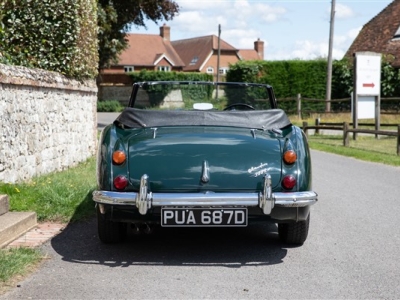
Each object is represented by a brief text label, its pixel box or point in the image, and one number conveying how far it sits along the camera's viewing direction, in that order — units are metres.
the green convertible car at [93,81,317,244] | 5.14
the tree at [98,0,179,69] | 26.38
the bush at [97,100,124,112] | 49.38
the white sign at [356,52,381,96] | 21.44
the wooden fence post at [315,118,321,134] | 23.44
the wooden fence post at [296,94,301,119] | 30.44
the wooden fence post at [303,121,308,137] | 21.60
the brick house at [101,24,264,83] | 79.88
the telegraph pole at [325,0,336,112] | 31.41
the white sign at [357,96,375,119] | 21.63
